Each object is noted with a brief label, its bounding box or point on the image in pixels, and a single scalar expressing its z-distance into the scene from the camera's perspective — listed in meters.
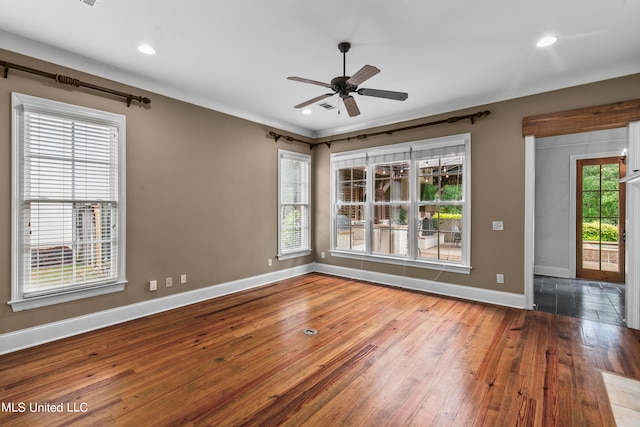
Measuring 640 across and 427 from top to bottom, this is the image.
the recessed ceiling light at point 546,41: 2.85
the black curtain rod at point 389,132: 4.36
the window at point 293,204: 5.62
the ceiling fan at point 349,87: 2.74
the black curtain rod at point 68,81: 2.80
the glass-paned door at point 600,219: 5.43
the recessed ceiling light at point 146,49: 3.01
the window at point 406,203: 4.63
